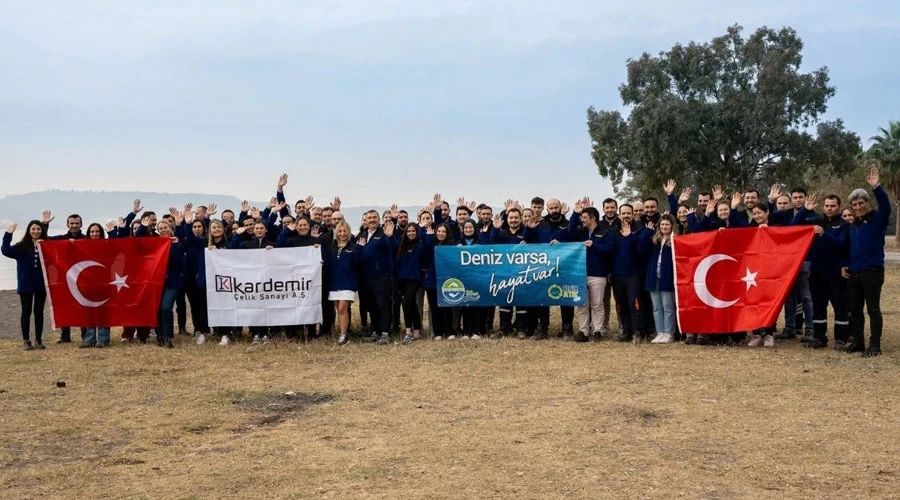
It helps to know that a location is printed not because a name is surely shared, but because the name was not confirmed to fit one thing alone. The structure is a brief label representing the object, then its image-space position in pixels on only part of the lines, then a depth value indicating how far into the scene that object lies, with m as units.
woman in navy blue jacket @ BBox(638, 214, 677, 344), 11.58
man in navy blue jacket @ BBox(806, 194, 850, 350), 10.66
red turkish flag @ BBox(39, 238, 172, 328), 12.51
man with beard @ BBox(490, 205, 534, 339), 12.55
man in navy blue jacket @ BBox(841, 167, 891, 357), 9.94
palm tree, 53.34
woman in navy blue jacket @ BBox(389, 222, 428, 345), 12.32
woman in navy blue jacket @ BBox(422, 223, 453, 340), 12.53
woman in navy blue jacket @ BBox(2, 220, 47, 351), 12.16
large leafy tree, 34.94
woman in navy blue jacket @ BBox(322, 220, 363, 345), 12.17
